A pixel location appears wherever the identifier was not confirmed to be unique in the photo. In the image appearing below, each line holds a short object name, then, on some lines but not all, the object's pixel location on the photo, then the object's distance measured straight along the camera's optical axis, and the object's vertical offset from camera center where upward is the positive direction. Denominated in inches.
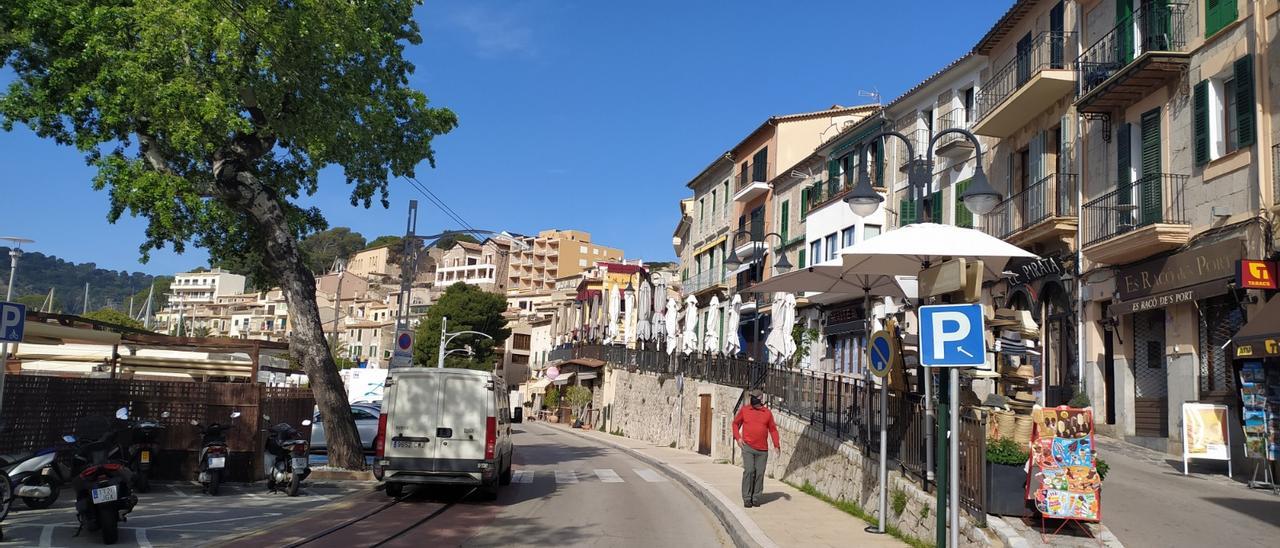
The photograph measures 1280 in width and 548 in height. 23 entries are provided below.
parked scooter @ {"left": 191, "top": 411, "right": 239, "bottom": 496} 540.1 -62.1
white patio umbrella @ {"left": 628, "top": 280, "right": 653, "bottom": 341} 1760.6 +113.8
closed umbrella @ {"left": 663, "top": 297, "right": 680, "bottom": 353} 1449.3 +69.5
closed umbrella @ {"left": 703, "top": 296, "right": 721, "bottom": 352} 1245.1 +56.4
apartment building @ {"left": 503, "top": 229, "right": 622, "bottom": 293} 5334.6 +643.2
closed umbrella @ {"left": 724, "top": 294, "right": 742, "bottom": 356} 1109.1 +50.9
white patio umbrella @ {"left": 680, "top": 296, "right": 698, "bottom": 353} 1286.9 +64.9
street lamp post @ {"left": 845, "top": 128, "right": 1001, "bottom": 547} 337.4 +89.4
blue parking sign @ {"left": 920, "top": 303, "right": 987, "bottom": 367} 305.0 +15.3
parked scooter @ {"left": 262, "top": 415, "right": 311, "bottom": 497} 554.9 -63.6
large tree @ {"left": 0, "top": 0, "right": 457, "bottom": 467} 561.9 +162.5
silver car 872.9 -68.0
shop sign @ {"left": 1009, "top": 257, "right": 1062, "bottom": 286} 859.4 +111.5
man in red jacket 529.0 -40.6
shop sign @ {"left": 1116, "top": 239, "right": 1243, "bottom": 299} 619.2 +87.8
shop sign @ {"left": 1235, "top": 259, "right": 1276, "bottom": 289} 572.1 +74.5
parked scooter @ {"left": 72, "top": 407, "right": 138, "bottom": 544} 366.0 -60.1
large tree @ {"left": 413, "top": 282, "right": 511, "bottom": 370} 3144.7 +135.5
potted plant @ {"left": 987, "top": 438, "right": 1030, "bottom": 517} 355.9 -37.7
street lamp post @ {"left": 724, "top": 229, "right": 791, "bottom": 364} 971.8 +124.3
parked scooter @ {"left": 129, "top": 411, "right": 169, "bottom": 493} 501.2 -54.8
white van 542.9 -41.2
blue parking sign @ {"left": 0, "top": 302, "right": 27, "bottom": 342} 392.8 +10.3
